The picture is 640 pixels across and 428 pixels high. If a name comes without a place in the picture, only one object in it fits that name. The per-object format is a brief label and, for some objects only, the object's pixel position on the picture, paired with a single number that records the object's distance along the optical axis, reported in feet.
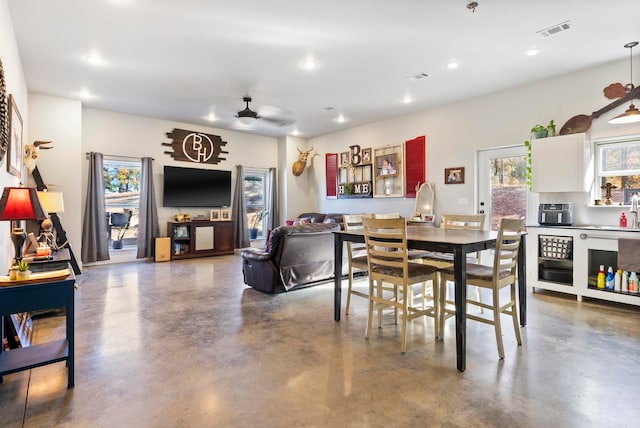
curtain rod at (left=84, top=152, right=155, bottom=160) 20.38
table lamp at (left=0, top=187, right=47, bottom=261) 6.95
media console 22.75
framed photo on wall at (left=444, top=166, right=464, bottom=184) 18.93
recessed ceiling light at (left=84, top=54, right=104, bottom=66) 13.50
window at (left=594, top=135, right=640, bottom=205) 13.41
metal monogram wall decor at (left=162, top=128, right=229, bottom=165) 23.91
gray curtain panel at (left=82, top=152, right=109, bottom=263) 20.07
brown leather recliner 13.87
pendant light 11.62
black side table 6.32
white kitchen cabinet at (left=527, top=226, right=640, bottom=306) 12.15
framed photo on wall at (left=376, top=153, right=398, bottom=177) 22.42
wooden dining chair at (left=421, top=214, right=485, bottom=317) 10.76
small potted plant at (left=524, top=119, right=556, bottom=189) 14.97
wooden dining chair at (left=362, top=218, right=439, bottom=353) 8.58
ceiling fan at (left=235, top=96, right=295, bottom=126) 16.67
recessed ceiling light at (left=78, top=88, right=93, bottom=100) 17.33
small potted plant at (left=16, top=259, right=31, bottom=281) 6.50
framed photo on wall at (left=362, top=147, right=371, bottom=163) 24.03
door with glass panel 16.71
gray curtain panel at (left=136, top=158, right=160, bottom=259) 22.03
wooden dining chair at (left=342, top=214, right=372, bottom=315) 10.71
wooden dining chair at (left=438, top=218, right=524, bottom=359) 8.09
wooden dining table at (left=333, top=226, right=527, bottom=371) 7.57
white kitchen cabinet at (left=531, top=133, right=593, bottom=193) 13.87
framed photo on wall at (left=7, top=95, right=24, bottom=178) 10.40
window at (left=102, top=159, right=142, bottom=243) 21.88
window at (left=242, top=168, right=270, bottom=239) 27.96
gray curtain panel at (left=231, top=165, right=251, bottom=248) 26.09
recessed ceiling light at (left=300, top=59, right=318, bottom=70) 13.88
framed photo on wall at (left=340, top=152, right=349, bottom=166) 25.76
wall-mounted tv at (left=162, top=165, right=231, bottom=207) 23.20
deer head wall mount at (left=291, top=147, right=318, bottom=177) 27.84
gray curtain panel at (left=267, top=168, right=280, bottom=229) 28.22
